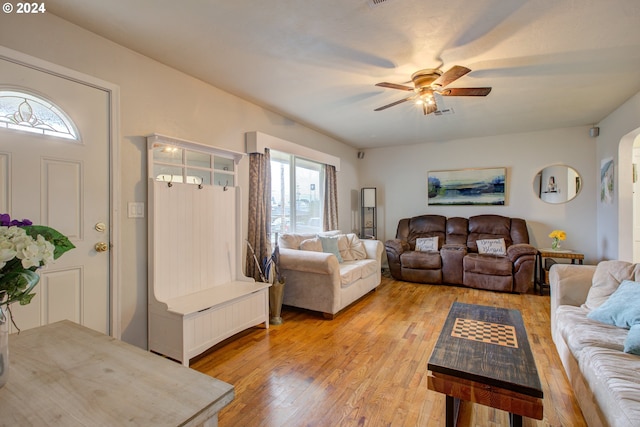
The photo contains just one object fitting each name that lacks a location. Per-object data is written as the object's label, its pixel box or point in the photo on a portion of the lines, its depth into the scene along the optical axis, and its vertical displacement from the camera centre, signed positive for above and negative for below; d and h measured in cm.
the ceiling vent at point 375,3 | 178 +125
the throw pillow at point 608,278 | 216 -49
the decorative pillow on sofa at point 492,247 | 464 -53
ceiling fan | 255 +109
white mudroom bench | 232 -36
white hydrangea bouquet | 78 -11
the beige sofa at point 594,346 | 130 -75
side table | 414 -62
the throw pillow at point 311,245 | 371 -38
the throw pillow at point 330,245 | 404 -42
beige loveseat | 325 -71
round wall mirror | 470 +44
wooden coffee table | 133 -75
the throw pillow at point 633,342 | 156 -68
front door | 177 +24
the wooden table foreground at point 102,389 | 72 -47
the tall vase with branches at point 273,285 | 319 -74
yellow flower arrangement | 441 -36
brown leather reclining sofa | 427 -64
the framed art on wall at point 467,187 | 515 +46
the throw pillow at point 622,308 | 184 -61
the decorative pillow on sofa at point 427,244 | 506 -52
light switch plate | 234 +4
